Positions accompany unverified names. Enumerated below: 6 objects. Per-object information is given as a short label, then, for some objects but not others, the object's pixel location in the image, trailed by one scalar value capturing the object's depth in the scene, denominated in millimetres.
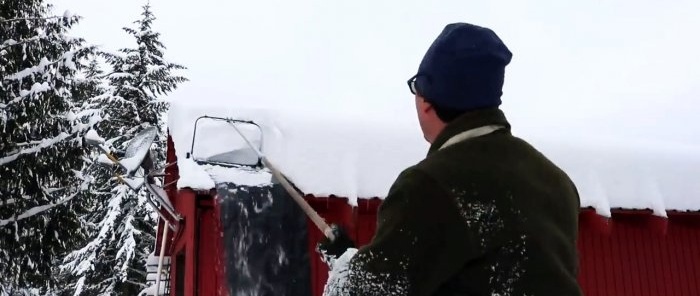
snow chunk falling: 1450
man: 1356
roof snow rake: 4908
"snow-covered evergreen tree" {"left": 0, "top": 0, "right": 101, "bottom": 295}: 12883
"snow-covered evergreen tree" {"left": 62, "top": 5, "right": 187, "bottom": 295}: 17672
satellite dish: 5254
